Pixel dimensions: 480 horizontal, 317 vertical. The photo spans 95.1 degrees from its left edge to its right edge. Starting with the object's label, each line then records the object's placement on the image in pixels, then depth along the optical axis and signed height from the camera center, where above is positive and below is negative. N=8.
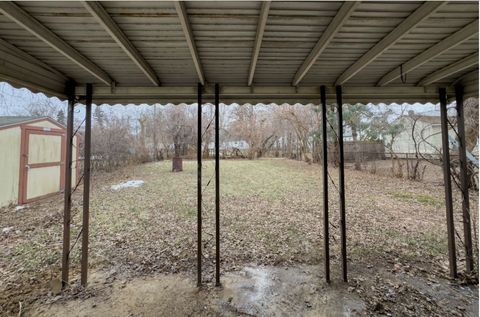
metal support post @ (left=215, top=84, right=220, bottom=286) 2.53 -0.05
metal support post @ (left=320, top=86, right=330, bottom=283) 2.56 -0.22
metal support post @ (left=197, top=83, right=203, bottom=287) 2.52 -0.28
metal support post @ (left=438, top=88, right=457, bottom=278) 2.56 -0.18
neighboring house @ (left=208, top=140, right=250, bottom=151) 14.79 +1.53
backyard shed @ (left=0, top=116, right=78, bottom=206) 5.12 +0.28
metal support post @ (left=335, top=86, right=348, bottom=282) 2.58 -0.26
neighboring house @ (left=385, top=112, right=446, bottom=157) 8.69 +1.63
